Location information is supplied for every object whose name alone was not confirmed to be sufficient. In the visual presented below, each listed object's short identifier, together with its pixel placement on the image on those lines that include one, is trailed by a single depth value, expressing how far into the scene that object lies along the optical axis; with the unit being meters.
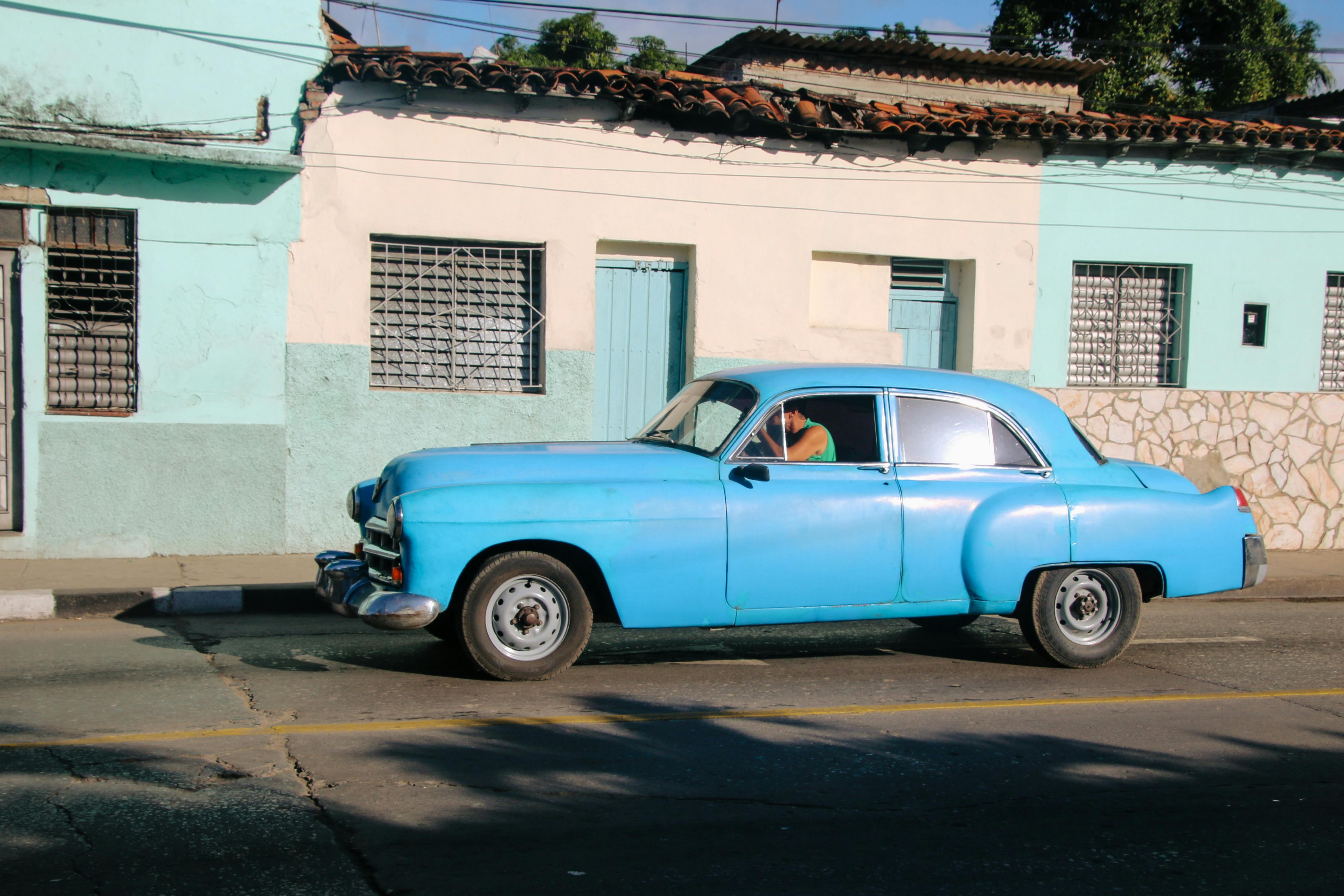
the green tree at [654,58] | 31.33
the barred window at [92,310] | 10.23
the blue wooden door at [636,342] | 11.98
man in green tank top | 6.73
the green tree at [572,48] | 31.50
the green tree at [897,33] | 14.20
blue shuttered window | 13.05
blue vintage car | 6.19
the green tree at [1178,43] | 24.05
